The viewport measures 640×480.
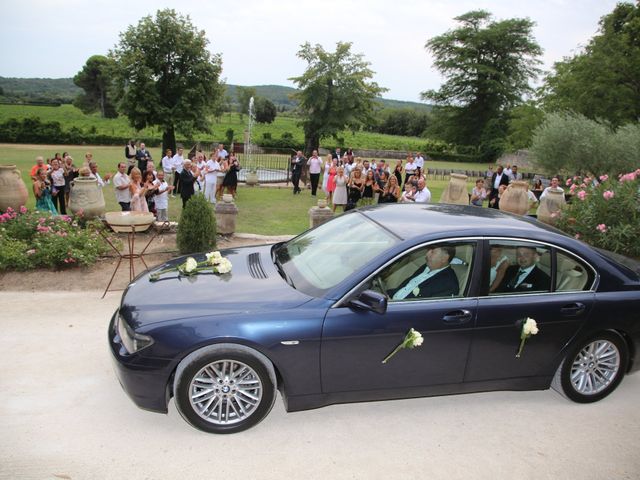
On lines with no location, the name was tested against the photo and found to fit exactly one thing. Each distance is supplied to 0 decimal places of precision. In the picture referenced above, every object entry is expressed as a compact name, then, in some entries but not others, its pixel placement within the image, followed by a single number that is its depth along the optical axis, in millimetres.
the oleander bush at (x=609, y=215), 8969
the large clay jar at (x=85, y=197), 10312
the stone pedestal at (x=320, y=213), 10398
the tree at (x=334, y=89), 37406
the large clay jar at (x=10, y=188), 10680
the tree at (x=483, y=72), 53625
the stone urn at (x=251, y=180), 20844
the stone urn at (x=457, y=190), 15023
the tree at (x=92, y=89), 76938
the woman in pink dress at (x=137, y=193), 10617
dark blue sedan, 3730
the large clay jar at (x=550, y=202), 12266
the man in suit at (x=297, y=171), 19016
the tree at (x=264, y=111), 75881
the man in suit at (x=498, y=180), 17297
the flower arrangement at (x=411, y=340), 3861
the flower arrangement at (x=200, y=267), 4570
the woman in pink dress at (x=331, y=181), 17047
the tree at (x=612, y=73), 33750
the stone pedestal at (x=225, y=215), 10070
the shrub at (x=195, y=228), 8484
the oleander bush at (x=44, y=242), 7523
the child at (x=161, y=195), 11127
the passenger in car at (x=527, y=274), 4270
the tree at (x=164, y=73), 27344
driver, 4098
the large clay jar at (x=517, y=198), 13477
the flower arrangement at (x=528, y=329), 4082
